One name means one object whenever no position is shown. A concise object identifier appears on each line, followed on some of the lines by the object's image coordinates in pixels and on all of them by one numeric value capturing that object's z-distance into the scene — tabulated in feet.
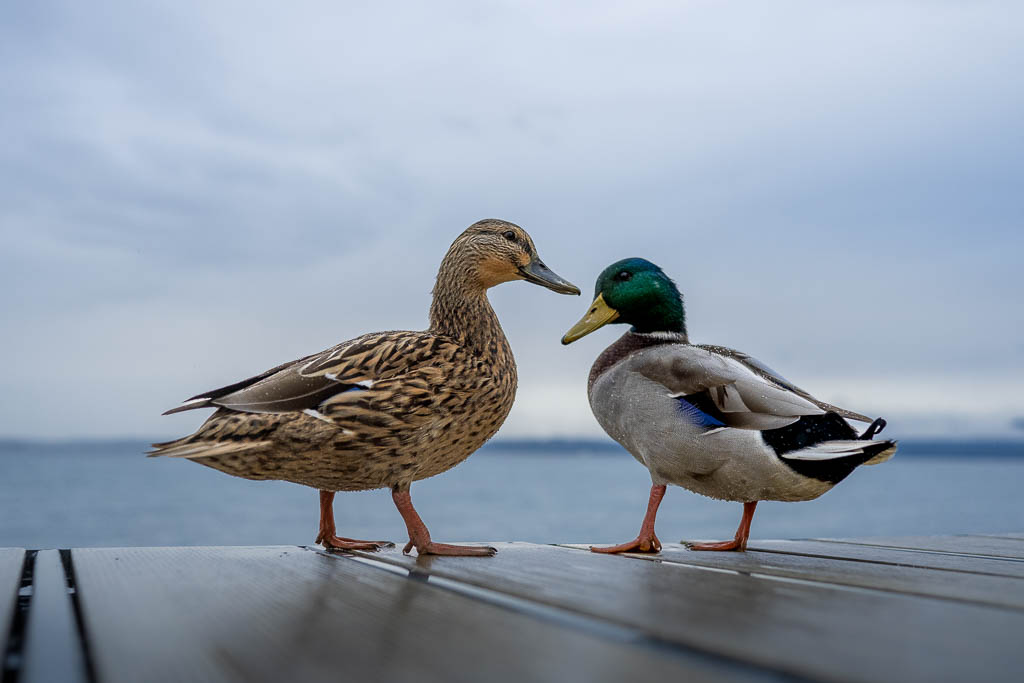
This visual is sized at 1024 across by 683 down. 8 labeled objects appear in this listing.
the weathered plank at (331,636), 0.99
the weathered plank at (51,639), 1.02
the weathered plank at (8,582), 1.31
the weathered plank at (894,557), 2.05
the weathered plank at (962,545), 2.50
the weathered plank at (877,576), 1.58
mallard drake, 2.41
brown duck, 2.13
